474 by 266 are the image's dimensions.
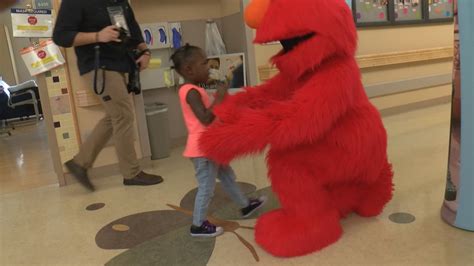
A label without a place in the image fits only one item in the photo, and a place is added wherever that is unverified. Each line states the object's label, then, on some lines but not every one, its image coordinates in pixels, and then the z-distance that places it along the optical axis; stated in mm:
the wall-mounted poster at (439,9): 4328
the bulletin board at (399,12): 3875
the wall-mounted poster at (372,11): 3857
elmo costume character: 1408
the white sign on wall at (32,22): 2479
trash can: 3105
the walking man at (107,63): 2293
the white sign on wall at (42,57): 2539
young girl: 1614
